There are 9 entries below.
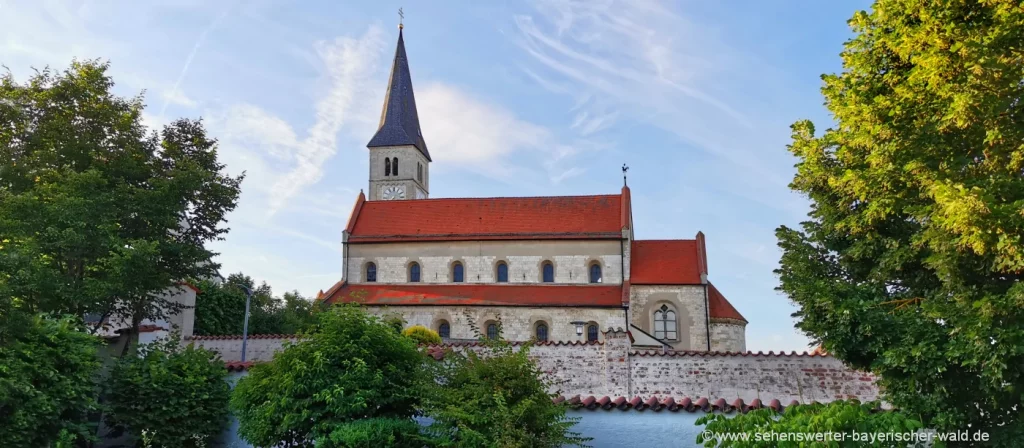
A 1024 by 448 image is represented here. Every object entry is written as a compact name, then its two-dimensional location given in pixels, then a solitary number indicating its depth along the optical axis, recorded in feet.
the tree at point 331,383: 34.99
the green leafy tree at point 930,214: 28.91
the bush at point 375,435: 33.65
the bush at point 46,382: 35.24
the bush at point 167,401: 41.16
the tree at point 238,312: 94.94
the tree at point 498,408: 32.17
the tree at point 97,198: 48.55
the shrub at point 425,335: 72.31
